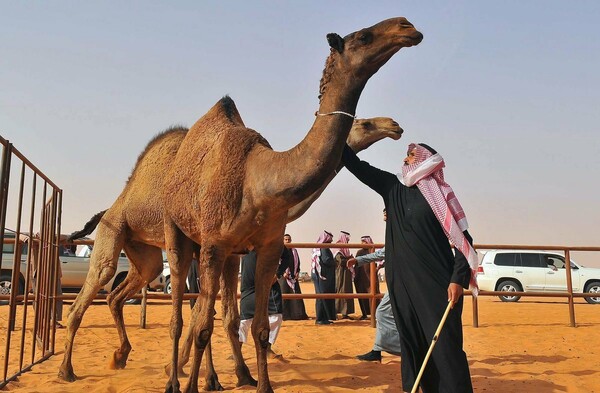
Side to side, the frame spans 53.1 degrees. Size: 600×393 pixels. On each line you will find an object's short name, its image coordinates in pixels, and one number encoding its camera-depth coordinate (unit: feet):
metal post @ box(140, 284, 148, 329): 37.00
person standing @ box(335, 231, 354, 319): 47.40
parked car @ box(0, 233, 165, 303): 54.80
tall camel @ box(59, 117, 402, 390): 21.79
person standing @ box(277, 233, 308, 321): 42.22
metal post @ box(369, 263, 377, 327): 35.94
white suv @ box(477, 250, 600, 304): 66.69
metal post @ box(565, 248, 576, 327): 37.96
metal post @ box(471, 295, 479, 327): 37.71
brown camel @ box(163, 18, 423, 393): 14.65
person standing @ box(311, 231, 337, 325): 44.42
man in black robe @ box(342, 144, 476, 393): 13.11
